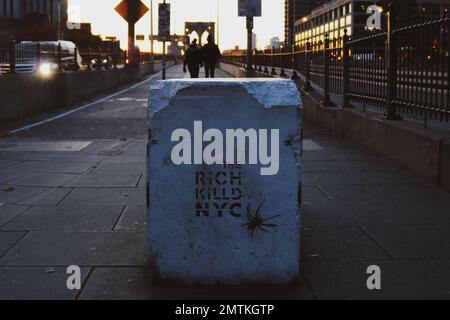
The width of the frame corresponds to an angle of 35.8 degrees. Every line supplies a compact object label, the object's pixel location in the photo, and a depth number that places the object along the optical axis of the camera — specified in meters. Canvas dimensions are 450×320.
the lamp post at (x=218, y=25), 99.02
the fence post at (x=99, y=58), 31.78
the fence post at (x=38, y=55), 19.49
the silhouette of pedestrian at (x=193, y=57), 28.55
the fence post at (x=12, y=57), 16.23
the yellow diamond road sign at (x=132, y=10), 30.08
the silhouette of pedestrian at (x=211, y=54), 29.47
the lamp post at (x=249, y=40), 30.06
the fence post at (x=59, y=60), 21.42
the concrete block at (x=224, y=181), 4.07
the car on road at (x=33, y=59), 16.31
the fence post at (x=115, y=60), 35.22
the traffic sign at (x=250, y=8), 29.35
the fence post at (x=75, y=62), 24.12
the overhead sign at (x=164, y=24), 34.53
